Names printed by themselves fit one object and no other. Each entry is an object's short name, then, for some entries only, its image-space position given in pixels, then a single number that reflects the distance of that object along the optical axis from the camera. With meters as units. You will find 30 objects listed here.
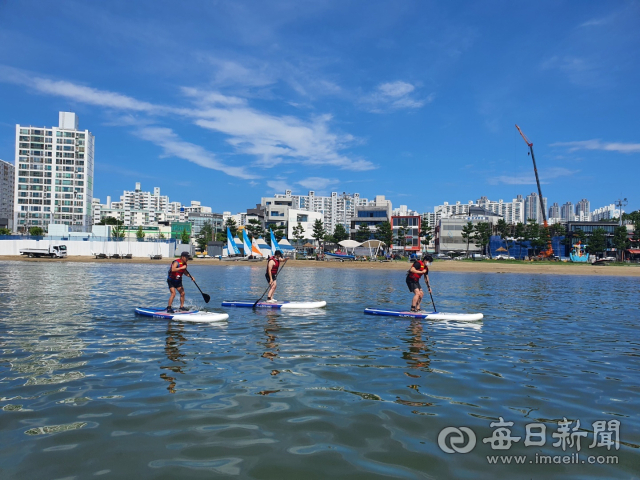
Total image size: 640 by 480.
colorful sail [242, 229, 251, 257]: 72.57
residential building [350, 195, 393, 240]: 130.25
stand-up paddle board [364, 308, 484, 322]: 15.69
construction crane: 104.61
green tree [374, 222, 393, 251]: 97.06
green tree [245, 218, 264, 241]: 107.81
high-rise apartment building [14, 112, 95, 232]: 136.75
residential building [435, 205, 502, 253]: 123.94
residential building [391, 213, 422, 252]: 123.76
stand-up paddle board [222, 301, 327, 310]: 18.41
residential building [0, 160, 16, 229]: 176.12
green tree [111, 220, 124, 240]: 108.31
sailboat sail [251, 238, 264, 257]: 74.69
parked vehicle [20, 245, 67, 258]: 71.32
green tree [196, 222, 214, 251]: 131.45
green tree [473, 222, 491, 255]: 106.62
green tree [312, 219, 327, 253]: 103.58
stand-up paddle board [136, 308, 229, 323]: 14.68
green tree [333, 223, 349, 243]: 116.81
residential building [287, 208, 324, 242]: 131.62
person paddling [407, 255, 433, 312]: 16.66
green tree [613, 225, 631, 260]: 96.94
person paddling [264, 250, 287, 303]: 19.27
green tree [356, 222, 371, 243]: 108.25
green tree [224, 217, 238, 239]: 121.62
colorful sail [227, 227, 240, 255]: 78.70
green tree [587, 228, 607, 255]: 98.12
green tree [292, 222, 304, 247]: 119.19
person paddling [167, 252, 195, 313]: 15.81
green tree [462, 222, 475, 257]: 106.21
